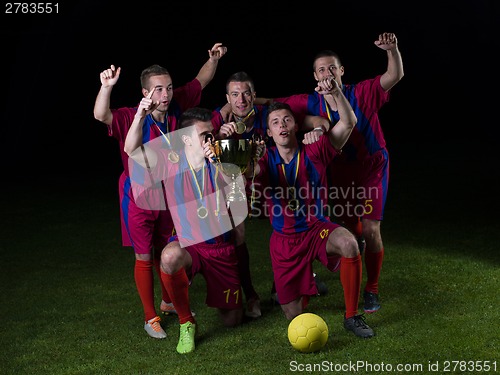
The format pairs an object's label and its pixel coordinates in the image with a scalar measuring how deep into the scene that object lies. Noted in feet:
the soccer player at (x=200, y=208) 11.58
